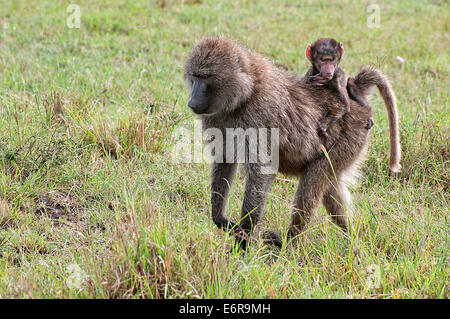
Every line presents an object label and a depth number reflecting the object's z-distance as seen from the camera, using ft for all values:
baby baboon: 21.66
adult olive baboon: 20.18
